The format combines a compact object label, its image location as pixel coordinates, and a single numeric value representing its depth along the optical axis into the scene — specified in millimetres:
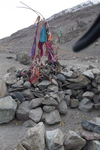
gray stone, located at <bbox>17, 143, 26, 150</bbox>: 2423
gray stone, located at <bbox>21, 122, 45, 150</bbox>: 2539
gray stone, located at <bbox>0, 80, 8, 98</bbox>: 4562
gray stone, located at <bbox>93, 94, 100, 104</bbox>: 4991
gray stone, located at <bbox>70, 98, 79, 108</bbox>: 4799
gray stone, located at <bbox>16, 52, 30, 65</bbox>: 9874
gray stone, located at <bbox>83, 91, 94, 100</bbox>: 4914
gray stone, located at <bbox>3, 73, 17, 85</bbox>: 4802
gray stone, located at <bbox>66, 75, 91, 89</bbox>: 5125
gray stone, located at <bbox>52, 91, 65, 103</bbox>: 4380
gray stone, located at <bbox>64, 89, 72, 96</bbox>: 5020
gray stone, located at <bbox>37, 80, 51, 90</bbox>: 4645
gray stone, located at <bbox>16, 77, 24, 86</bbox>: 4664
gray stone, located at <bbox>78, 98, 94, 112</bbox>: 4652
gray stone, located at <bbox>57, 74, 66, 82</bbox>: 5094
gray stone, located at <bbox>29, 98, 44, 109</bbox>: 4137
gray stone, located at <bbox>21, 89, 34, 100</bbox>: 4466
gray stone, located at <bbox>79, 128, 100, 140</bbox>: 2670
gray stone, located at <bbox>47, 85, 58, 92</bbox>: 4590
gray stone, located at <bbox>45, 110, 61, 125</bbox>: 3906
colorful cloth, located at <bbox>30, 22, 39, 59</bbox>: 4998
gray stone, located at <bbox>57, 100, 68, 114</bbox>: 4402
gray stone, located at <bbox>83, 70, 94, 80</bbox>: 5112
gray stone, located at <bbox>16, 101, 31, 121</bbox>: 4027
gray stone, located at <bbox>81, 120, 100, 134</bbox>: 2772
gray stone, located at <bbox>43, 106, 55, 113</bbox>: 4121
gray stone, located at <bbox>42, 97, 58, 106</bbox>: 4186
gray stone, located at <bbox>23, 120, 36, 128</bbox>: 3848
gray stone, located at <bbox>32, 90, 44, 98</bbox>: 4492
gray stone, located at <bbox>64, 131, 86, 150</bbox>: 2590
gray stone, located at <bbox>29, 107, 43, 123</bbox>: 3959
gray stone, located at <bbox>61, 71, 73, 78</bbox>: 5230
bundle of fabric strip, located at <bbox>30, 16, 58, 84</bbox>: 4695
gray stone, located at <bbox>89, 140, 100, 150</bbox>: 2553
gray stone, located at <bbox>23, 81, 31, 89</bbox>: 4609
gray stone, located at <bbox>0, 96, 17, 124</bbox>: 3855
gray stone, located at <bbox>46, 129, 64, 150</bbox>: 2518
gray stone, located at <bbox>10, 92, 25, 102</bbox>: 4336
